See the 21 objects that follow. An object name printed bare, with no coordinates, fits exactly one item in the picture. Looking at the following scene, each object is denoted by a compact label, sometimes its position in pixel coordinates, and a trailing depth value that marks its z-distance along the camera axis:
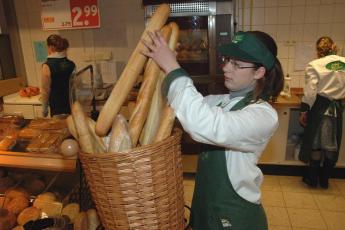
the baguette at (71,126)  0.85
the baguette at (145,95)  0.85
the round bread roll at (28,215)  1.34
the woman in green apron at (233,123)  0.76
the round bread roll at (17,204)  1.39
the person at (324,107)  2.62
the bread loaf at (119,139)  0.75
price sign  3.05
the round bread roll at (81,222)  1.28
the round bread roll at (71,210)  1.37
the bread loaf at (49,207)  1.37
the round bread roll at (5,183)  1.56
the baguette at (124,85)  0.82
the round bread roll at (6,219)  1.31
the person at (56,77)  2.70
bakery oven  2.66
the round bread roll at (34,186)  1.56
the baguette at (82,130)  0.77
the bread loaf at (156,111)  0.84
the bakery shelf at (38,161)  1.27
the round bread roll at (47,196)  1.45
